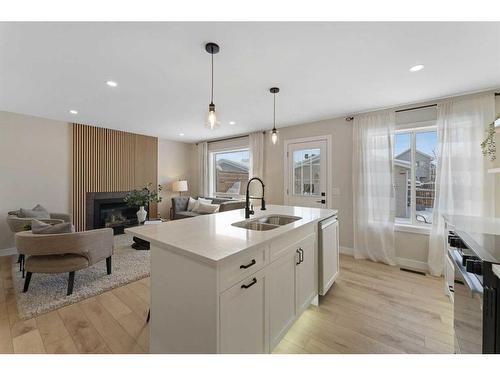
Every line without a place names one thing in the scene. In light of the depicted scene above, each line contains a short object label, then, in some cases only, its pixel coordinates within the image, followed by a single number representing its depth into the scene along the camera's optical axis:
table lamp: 5.98
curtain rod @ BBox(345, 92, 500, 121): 2.72
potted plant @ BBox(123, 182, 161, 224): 4.73
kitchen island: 1.07
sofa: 4.70
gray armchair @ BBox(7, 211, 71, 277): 2.91
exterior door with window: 4.00
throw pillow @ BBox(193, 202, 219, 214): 5.22
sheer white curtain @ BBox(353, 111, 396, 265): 3.25
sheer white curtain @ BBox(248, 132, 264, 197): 4.80
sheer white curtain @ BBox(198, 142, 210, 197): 6.12
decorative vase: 4.26
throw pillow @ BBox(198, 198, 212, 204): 5.53
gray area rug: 2.10
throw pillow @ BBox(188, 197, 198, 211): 5.71
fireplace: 4.59
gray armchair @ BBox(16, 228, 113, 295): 2.18
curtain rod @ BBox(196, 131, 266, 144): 5.26
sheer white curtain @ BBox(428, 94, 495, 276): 2.59
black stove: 0.93
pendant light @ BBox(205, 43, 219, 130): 1.77
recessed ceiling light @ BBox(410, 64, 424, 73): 2.09
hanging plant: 2.31
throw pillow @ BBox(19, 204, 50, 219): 3.30
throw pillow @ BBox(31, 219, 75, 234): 2.28
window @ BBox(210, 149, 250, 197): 5.54
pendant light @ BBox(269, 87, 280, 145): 2.66
